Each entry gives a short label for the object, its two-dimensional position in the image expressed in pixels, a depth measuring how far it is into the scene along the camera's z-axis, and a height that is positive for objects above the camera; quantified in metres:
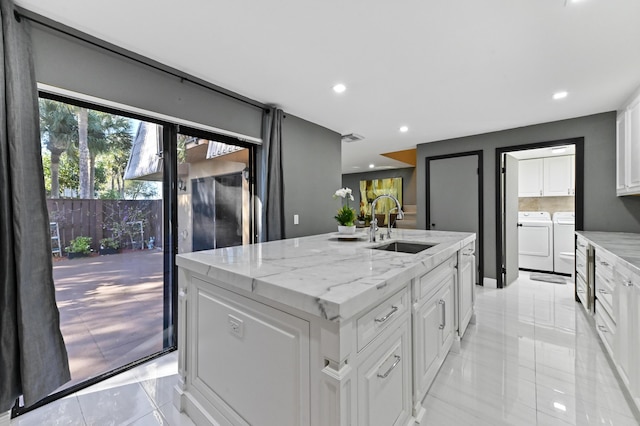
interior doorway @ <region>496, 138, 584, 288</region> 4.01 +0.06
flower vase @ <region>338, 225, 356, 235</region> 2.42 -0.19
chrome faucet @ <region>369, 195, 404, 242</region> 2.29 -0.15
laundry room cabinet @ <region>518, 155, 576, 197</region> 4.75 +0.56
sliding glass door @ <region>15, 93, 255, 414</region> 1.84 -0.09
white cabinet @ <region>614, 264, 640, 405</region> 1.49 -0.73
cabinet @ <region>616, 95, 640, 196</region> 2.57 +0.58
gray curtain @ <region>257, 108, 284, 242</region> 2.93 +0.33
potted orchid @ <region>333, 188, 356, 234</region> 2.43 -0.08
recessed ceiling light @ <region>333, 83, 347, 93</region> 2.55 +1.18
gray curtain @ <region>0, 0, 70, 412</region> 1.44 -0.15
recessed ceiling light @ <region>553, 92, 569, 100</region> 2.71 +1.14
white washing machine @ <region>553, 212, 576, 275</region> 4.60 -0.57
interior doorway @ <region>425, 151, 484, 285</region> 4.19 +0.22
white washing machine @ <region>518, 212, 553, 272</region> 4.79 -0.62
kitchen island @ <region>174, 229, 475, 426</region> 0.94 -0.55
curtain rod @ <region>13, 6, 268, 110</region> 1.61 +1.17
